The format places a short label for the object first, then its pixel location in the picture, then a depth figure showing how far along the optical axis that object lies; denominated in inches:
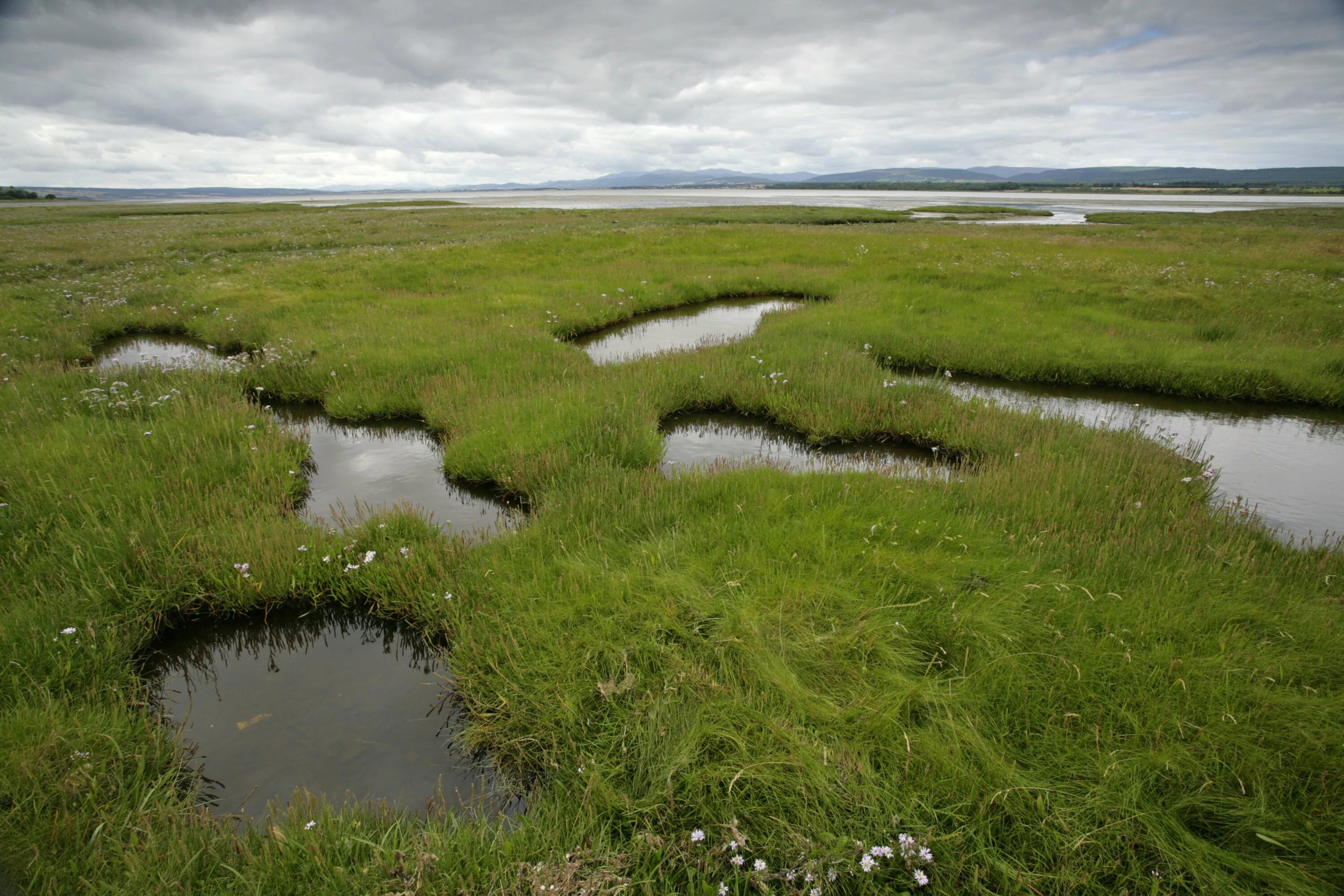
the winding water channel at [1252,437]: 274.7
